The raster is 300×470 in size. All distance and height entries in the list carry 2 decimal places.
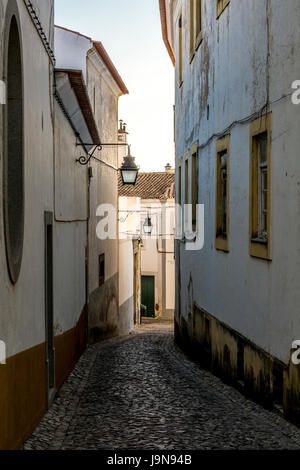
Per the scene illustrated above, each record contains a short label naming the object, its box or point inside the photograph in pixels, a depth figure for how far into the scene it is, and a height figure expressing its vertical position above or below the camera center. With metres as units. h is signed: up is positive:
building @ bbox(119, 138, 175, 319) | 41.22 -1.89
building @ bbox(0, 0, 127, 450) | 5.27 -0.03
